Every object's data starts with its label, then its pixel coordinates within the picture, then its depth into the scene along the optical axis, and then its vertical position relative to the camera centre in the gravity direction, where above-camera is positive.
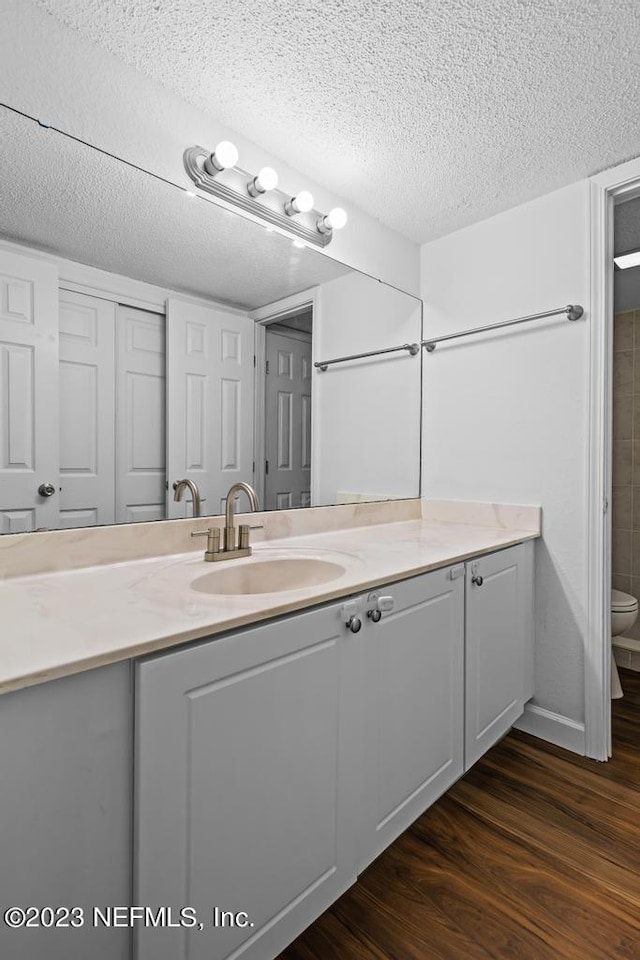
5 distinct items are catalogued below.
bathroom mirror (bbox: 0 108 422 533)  1.25 +0.39
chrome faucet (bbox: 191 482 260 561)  1.44 -0.20
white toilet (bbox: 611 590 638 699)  2.50 -0.69
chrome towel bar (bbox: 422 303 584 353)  1.88 +0.63
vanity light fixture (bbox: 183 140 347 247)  1.51 +0.93
